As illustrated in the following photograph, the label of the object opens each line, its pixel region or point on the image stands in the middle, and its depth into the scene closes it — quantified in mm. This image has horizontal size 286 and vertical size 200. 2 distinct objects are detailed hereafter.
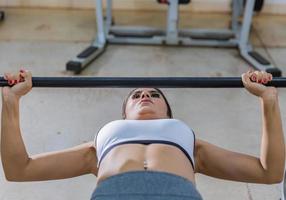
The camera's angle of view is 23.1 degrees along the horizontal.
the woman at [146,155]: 2000
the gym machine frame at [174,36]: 4295
